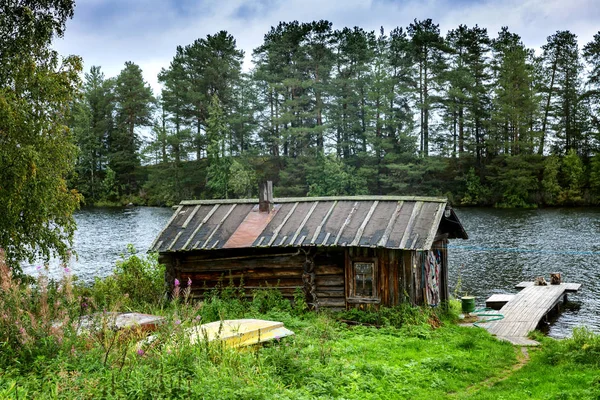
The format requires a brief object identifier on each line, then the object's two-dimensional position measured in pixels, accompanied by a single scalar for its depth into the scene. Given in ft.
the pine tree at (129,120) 220.43
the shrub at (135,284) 55.06
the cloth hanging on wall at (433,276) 50.20
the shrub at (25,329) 26.21
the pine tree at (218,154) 182.16
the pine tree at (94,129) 214.69
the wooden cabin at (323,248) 47.60
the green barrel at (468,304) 55.26
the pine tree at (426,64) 190.49
